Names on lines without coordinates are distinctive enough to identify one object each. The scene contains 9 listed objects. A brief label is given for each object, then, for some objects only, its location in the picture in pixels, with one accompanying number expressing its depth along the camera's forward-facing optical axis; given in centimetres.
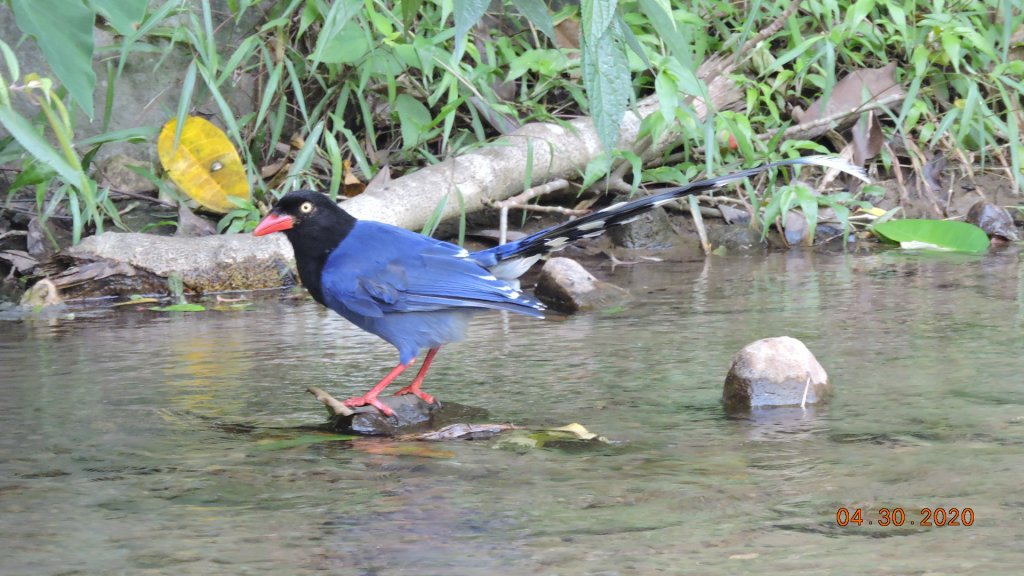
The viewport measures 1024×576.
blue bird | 780
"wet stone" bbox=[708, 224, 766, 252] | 1495
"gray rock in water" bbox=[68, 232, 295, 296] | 1278
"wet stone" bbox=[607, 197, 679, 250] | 1520
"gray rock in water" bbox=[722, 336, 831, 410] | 714
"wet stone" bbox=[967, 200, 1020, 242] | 1465
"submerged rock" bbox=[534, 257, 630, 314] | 1137
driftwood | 1355
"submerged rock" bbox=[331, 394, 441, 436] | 699
